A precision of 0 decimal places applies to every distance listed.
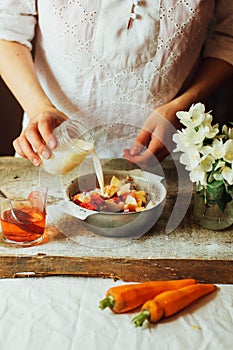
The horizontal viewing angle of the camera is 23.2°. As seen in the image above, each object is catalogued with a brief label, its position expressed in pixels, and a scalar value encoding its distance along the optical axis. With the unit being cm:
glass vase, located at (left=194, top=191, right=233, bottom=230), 115
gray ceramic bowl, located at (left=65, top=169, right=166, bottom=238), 109
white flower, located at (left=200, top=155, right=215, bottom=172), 108
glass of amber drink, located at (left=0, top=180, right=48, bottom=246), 109
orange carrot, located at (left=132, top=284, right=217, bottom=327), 90
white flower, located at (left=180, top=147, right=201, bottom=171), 108
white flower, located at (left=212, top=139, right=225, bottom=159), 107
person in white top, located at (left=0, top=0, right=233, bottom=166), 129
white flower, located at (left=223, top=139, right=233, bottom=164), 106
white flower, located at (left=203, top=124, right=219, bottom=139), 108
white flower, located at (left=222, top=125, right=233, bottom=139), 111
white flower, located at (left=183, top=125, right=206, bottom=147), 108
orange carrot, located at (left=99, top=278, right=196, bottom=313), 92
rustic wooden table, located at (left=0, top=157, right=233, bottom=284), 102
